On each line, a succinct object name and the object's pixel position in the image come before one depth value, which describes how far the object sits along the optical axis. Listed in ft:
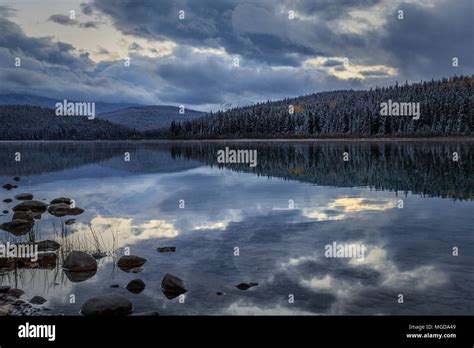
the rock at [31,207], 98.84
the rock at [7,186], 141.67
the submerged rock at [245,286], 48.32
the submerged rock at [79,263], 56.03
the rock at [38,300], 46.11
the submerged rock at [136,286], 48.39
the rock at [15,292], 48.03
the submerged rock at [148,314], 40.63
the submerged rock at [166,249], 64.23
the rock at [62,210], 96.12
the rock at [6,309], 41.97
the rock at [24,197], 117.60
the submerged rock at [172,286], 47.45
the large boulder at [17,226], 78.40
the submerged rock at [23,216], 87.71
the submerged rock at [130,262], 57.21
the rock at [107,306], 41.78
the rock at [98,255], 61.77
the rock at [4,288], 49.20
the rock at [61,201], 110.26
